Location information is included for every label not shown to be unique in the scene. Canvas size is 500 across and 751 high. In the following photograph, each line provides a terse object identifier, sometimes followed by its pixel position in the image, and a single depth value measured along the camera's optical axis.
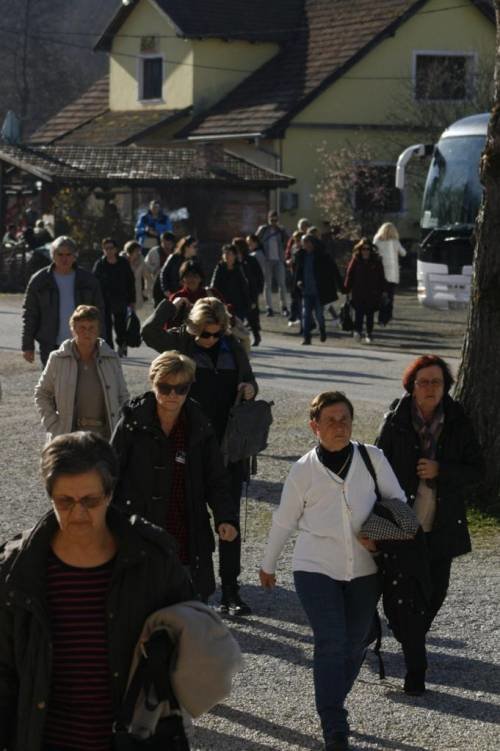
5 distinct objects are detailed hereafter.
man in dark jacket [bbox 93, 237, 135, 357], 19.91
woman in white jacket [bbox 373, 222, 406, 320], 25.34
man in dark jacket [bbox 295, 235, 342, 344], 23.37
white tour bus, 26.30
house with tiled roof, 41.84
